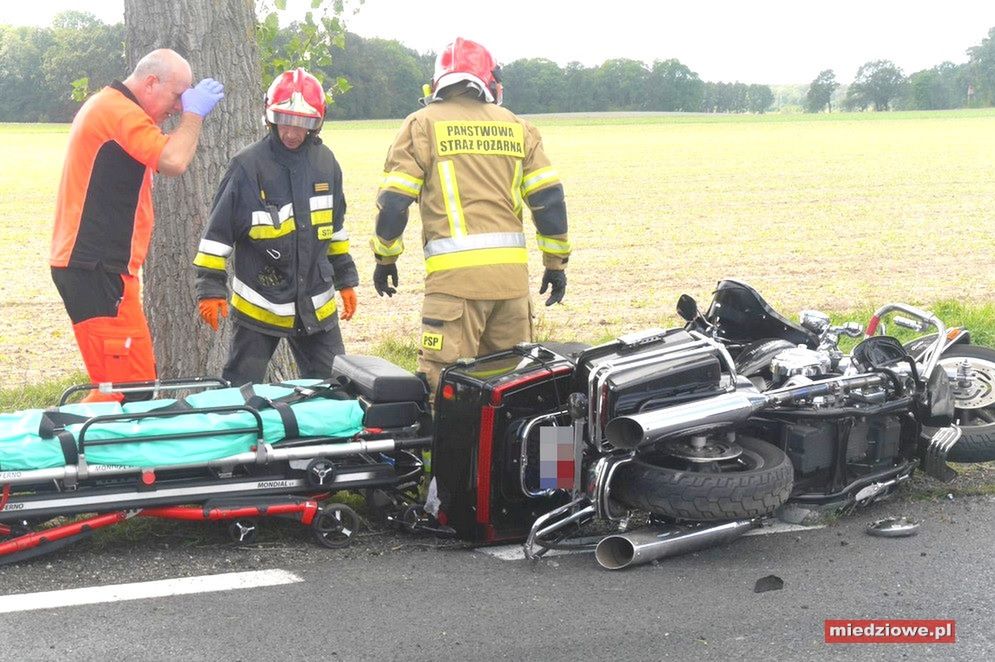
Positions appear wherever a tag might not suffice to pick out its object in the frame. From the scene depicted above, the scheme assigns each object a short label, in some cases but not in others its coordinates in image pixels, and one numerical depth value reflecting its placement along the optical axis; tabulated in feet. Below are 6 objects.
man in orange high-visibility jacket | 17.40
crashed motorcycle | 14.44
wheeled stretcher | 13.70
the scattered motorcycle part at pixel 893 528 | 15.56
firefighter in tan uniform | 17.46
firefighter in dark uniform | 17.75
